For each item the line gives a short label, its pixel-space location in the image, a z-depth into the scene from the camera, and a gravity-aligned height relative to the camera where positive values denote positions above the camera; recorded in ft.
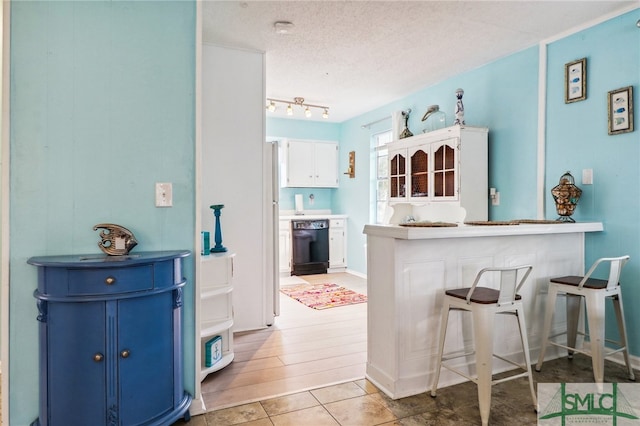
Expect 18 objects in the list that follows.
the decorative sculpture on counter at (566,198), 10.08 +0.44
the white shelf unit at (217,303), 8.75 -2.06
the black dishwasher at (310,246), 20.70 -1.69
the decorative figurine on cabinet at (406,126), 15.60 +3.73
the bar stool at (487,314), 6.79 -1.74
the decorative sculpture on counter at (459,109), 13.34 +3.51
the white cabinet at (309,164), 21.39 +2.71
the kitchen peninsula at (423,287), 7.73 -1.46
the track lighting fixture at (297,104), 17.14 +4.91
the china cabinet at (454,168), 12.79 +1.54
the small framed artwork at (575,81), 10.25 +3.49
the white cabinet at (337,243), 21.59 -1.57
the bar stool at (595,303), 8.05 -1.86
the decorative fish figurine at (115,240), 6.46 -0.44
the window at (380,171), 19.65 +2.14
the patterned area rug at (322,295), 15.19 -3.31
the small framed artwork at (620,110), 9.30 +2.48
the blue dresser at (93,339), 5.75 -1.83
